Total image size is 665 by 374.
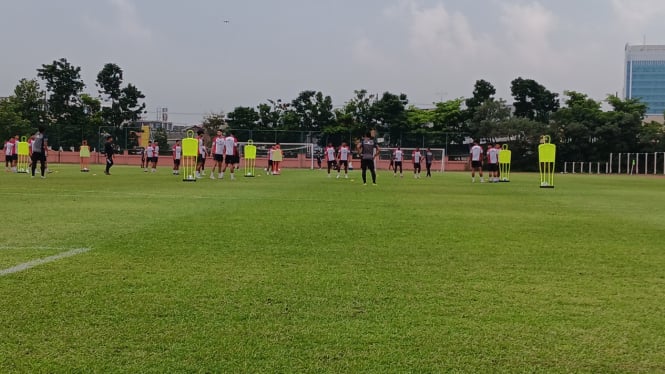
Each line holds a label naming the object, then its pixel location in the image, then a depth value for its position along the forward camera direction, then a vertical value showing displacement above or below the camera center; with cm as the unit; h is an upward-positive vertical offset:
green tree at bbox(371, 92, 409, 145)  6131 +432
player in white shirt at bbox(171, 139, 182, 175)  3043 -3
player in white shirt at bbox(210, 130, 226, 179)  2481 +36
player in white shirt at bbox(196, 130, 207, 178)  2644 -1
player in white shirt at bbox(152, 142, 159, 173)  3331 +11
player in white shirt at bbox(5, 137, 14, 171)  3169 +20
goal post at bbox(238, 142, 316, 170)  5481 +76
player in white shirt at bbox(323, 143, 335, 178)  3208 +28
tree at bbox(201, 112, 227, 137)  6210 +348
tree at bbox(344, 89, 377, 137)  6072 +474
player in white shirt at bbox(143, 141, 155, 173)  3347 +27
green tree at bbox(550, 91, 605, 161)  5581 +272
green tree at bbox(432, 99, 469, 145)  6212 +431
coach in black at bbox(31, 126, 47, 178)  2191 +23
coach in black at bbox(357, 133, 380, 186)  2119 +21
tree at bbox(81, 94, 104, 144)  5878 +374
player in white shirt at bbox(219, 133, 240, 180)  2511 +21
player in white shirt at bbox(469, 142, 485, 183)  2828 +22
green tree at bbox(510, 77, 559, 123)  6469 +663
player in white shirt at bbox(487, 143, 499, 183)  2784 +5
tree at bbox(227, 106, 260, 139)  6062 +383
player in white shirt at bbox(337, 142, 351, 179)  2976 +24
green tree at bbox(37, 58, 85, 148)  6134 +623
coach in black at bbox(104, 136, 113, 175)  2799 +16
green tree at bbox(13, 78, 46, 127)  6084 +533
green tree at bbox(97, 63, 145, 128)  6175 +591
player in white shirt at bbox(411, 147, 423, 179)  3366 -11
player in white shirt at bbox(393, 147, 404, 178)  3678 +19
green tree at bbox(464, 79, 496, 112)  6331 +701
